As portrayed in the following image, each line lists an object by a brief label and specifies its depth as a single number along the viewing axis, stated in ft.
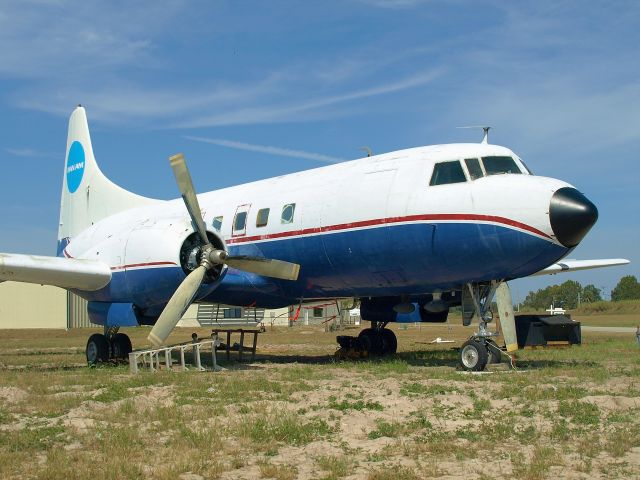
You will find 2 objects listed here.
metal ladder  51.42
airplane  45.21
